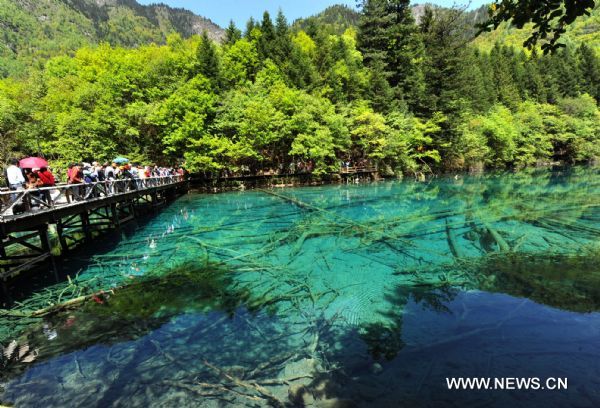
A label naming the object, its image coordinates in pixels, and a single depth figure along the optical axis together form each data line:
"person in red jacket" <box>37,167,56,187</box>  10.60
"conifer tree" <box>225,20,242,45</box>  49.02
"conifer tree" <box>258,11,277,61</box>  46.37
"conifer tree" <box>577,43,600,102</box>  71.76
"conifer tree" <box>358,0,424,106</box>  49.38
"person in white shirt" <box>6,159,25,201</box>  9.34
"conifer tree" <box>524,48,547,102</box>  66.62
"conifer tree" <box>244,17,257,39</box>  51.15
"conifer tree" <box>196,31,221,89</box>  38.91
